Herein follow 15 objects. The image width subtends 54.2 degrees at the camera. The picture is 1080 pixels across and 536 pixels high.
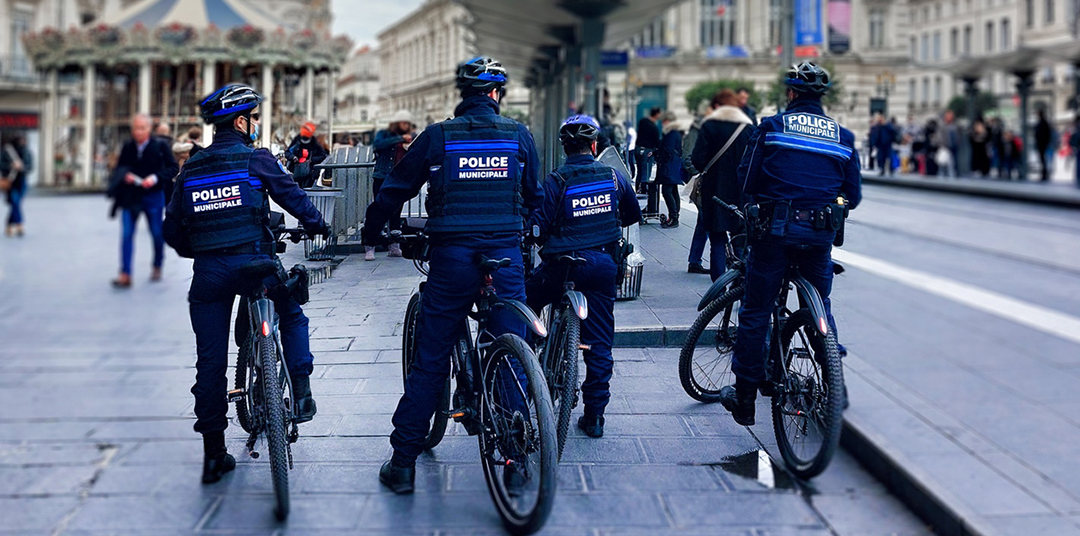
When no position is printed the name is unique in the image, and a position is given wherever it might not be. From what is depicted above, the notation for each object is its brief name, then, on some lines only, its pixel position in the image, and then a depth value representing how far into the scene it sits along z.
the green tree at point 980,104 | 54.09
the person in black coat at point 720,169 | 6.26
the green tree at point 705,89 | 49.03
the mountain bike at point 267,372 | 4.38
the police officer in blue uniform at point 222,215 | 4.65
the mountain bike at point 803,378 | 4.73
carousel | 32.22
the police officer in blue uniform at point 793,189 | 5.08
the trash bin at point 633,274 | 6.35
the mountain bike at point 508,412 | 4.08
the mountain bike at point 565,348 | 5.08
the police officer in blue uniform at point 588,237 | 5.28
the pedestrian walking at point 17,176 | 20.00
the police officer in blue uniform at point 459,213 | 4.56
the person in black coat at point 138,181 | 12.80
